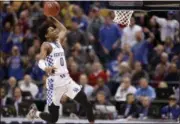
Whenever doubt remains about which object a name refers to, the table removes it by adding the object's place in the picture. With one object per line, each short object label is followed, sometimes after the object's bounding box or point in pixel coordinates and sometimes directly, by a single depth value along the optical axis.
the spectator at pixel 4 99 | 19.85
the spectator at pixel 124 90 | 19.11
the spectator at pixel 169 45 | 20.08
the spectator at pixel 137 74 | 19.64
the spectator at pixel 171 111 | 18.36
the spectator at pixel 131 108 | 18.64
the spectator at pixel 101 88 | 19.28
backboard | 14.09
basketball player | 14.98
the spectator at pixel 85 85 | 19.47
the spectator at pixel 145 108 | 18.52
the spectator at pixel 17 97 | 19.52
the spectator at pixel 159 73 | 19.61
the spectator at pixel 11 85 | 20.12
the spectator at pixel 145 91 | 18.81
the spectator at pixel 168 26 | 20.28
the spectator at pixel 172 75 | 19.44
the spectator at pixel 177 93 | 18.66
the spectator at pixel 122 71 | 19.73
